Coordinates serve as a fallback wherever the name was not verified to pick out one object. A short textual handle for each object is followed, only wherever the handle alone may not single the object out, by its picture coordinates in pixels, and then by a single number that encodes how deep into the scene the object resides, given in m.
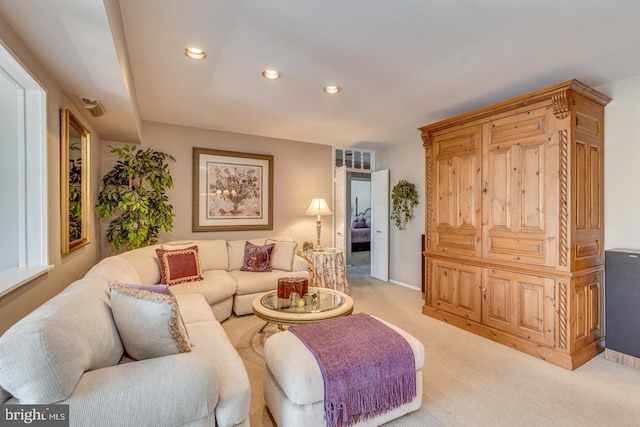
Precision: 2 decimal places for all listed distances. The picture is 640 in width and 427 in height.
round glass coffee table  2.36
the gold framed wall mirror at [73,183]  2.27
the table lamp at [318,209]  4.66
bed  7.93
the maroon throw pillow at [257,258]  3.92
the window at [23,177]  1.83
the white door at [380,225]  5.36
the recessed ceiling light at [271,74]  2.53
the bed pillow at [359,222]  8.88
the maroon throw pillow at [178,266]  3.28
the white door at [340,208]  5.27
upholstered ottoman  1.56
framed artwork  4.25
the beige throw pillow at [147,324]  1.44
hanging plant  4.82
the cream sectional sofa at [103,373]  1.04
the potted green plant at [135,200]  3.39
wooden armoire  2.48
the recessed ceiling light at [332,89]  2.84
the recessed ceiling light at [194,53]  2.19
